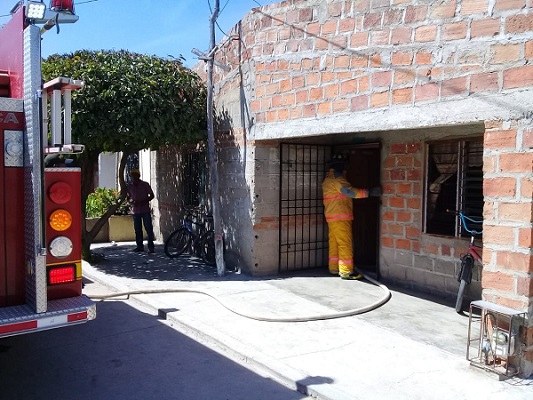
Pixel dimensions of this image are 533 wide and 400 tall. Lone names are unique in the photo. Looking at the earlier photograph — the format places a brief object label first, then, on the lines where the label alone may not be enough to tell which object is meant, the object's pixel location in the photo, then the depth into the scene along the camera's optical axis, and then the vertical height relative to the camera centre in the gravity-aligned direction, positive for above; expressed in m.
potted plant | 12.05 -1.07
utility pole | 8.21 +0.05
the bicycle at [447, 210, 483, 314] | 6.05 -1.08
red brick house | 4.29 +0.56
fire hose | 5.84 -1.66
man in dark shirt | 10.51 -0.65
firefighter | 7.87 -0.61
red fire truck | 3.57 -0.17
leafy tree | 7.69 +1.16
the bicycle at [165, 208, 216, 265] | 8.95 -1.22
